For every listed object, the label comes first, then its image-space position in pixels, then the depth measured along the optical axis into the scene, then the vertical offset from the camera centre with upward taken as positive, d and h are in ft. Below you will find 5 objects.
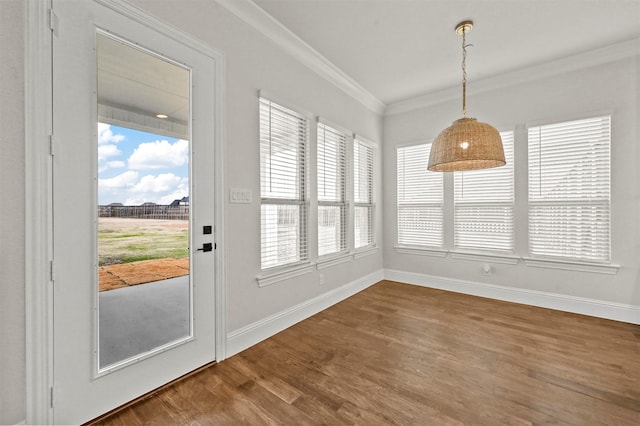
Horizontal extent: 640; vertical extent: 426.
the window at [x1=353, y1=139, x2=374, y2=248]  13.19 +0.99
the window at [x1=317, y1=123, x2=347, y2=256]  10.85 +0.95
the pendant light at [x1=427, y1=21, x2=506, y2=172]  6.68 +1.75
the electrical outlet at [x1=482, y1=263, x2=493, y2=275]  12.21 -2.61
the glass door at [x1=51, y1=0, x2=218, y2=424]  4.81 +0.08
